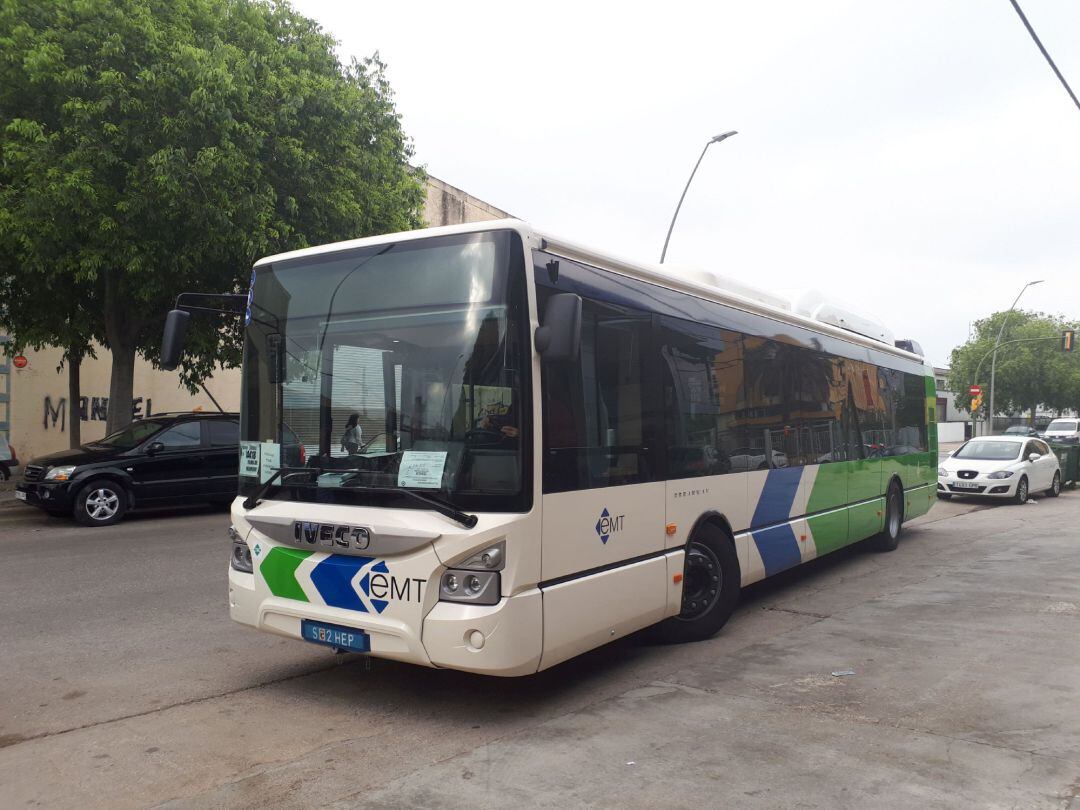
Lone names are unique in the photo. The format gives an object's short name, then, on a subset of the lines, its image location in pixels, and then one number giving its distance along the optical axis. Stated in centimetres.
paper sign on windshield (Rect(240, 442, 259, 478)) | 561
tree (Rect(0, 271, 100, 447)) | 1565
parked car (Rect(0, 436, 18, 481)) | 1766
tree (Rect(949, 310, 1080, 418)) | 6272
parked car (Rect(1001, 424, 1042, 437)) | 5246
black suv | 1284
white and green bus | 478
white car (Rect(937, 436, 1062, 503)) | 1823
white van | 4692
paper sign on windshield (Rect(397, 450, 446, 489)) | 484
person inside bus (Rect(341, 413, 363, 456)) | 515
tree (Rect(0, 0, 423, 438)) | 1312
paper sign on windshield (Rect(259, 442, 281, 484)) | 548
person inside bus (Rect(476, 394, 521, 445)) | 483
